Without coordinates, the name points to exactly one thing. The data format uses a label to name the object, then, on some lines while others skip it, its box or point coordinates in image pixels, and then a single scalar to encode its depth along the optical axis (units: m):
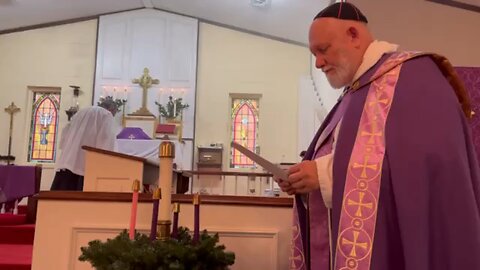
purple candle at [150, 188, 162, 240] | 1.47
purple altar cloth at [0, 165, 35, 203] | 5.82
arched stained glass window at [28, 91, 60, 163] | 10.03
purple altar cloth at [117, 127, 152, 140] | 8.28
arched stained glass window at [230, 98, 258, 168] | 9.95
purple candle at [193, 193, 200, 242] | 1.52
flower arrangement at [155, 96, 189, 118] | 9.77
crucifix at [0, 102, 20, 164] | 9.65
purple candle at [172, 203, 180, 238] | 1.54
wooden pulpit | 2.62
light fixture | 8.85
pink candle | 1.51
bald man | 1.40
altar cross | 9.85
